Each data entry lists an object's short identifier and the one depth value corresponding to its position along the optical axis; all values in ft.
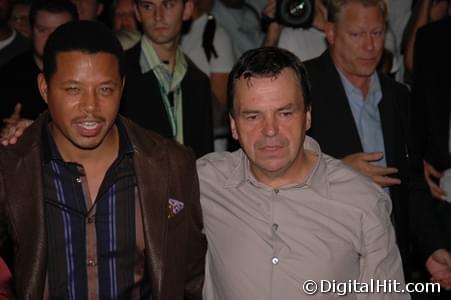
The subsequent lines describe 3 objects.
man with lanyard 14.15
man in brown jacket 9.59
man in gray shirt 9.25
